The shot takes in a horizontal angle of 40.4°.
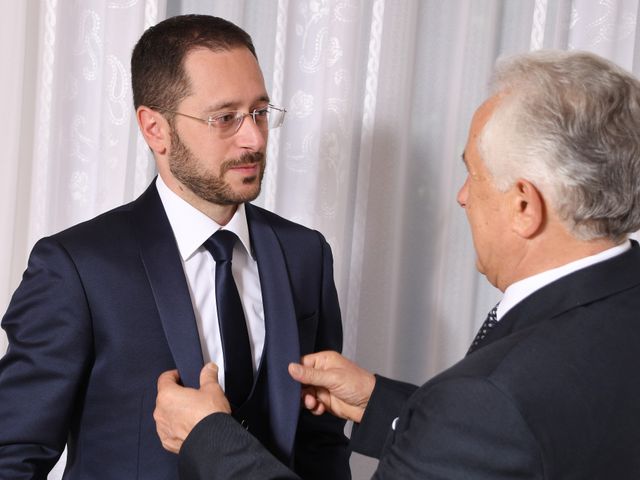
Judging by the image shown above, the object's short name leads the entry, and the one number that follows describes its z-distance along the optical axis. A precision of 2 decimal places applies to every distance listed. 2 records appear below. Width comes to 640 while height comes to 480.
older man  1.02
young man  1.44
